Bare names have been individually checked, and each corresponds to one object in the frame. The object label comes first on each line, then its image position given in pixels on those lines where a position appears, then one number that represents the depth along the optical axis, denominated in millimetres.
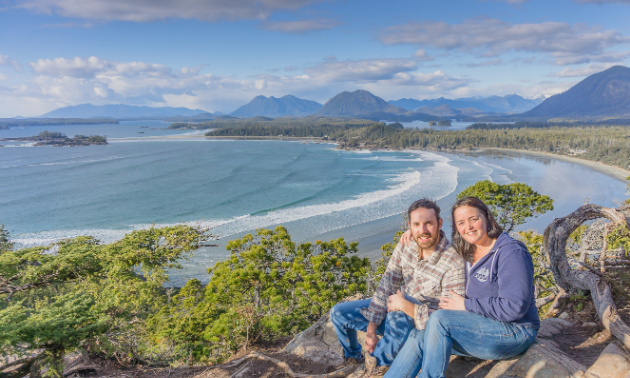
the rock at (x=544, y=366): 2655
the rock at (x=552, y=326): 3545
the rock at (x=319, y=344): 3949
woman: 2549
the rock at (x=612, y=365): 2592
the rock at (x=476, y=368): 2912
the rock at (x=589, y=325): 3560
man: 2928
